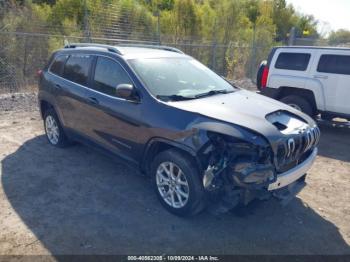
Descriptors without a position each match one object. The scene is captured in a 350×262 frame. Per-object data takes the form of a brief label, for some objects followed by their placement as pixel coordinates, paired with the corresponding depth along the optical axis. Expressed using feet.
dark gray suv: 10.85
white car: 22.94
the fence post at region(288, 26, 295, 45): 51.74
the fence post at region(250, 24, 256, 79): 53.54
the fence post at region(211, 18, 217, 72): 45.70
